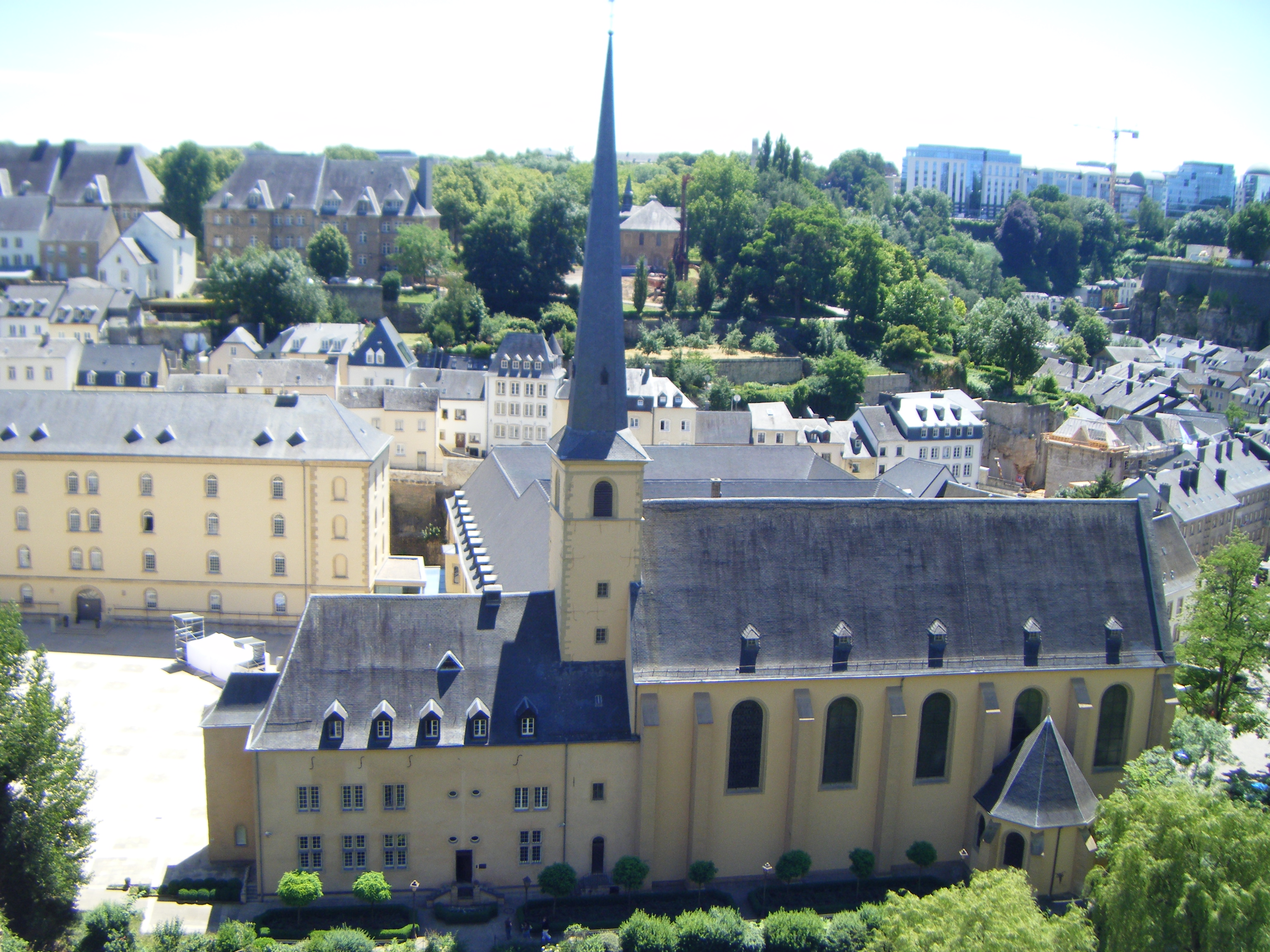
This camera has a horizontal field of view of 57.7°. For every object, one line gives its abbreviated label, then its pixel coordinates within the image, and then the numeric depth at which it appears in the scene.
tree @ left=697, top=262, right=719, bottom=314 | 126.88
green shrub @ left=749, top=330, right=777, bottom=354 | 119.38
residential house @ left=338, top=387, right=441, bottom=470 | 93.50
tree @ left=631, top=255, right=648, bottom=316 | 123.56
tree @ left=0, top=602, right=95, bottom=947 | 39.25
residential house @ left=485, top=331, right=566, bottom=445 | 98.31
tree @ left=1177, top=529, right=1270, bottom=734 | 53.84
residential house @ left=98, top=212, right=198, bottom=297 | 127.19
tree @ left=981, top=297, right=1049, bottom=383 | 119.31
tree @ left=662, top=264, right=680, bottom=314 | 124.94
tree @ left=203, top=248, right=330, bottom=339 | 116.62
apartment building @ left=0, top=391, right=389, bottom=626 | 68.19
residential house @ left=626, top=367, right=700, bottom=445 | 97.50
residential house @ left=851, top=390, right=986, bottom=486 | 103.31
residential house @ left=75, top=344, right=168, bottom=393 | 102.56
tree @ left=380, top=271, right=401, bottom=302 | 126.50
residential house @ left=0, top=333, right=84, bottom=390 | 102.00
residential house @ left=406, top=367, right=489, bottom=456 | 97.75
